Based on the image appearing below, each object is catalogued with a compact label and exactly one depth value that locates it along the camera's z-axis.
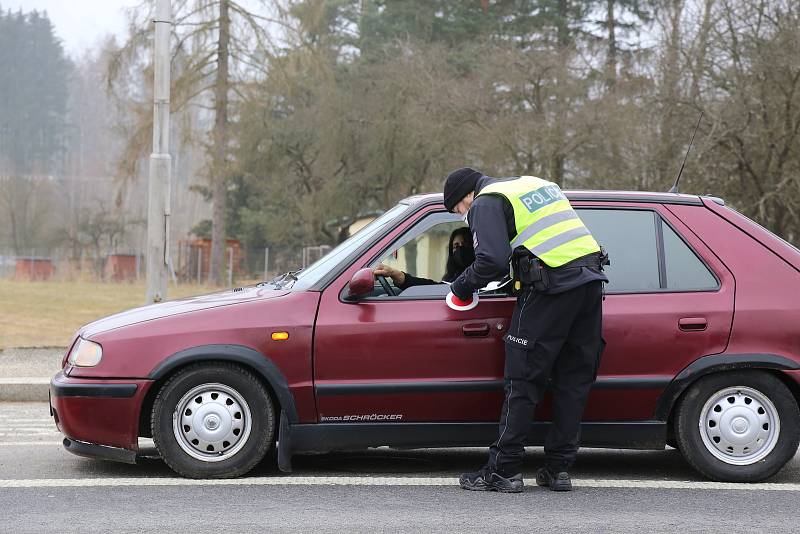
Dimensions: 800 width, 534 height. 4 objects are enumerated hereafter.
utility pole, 22.56
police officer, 10.91
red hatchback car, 11.34
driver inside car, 12.02
